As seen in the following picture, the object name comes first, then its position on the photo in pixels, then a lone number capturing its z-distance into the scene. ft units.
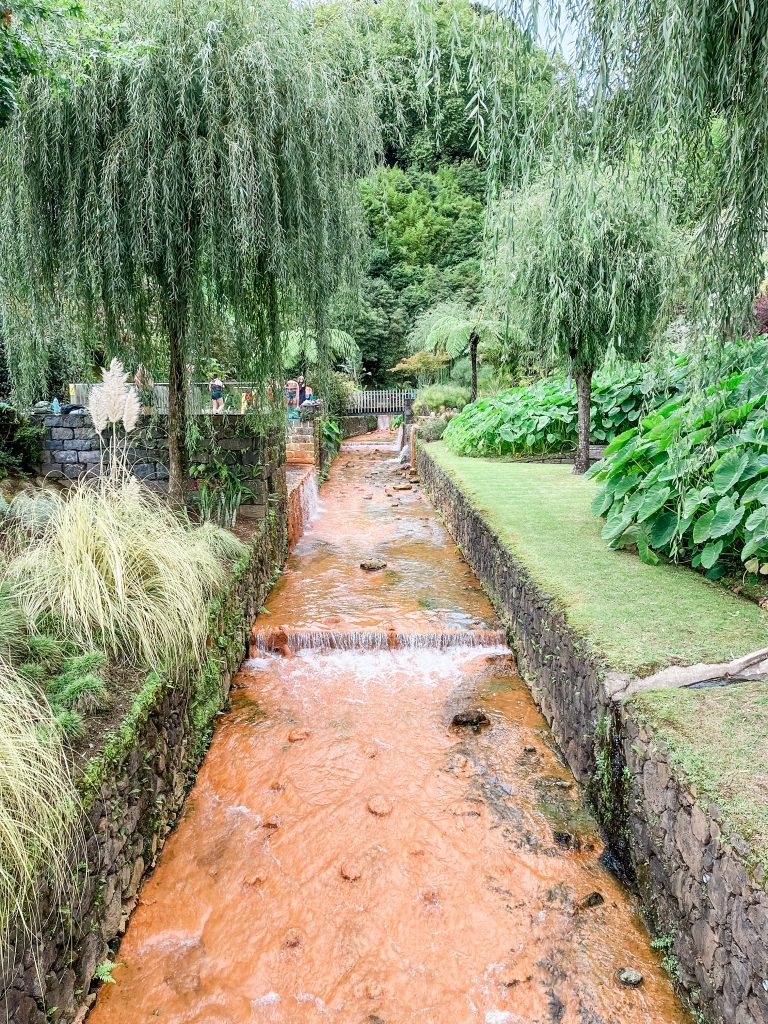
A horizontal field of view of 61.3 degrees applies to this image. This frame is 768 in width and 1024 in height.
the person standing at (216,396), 26.99
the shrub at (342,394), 61.22
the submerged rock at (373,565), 23.90
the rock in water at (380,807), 11.01
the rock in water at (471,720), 13.63
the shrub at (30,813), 6.31
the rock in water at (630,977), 7.69
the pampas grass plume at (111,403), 14.82
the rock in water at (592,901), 8.91
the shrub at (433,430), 53.26
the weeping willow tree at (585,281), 24.58
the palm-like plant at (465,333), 53.36
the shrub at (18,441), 22.34
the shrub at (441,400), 61.67
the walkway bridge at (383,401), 91.71
